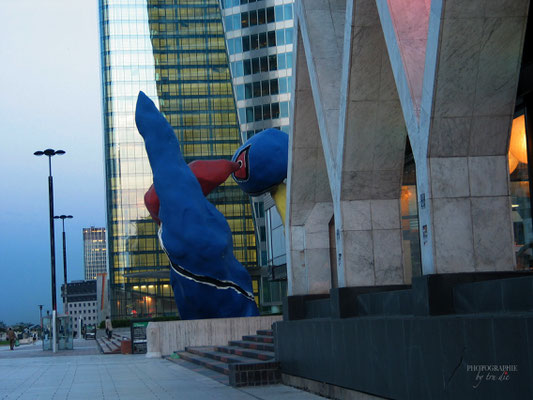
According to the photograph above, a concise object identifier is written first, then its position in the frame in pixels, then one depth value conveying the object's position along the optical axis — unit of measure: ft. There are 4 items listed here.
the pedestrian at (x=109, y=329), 178.29
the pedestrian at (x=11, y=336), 156.78
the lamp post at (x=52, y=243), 132.26
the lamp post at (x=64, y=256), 217.13
